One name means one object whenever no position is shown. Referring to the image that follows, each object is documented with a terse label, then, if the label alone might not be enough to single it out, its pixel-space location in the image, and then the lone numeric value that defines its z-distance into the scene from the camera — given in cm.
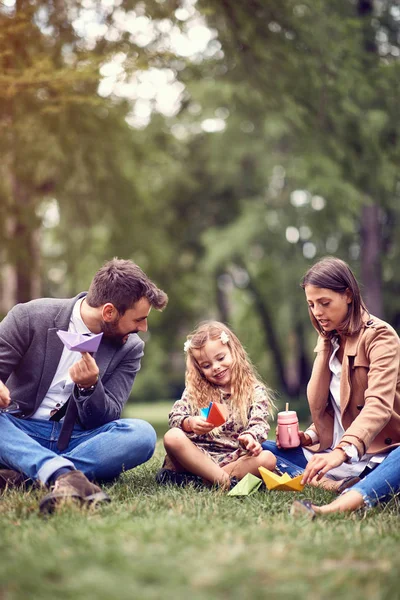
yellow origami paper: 368
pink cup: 414
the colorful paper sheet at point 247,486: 371
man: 386
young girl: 402
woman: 351
